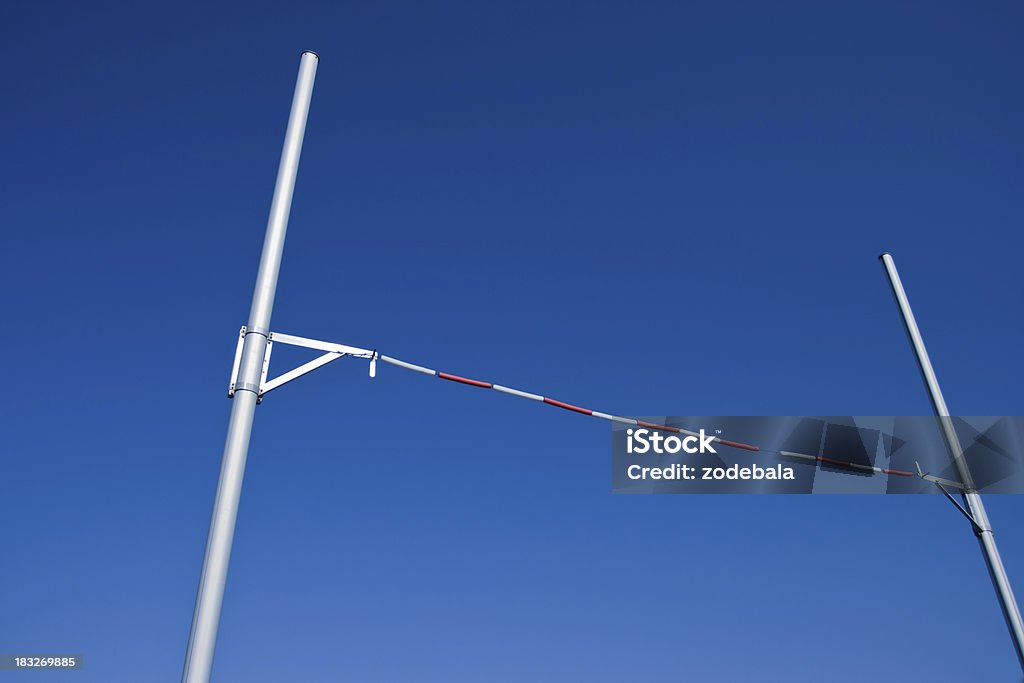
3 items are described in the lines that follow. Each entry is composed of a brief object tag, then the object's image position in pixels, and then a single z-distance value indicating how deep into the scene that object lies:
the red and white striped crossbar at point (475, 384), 6.47
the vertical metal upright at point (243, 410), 5.01
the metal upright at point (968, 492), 9.41
